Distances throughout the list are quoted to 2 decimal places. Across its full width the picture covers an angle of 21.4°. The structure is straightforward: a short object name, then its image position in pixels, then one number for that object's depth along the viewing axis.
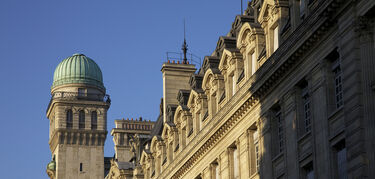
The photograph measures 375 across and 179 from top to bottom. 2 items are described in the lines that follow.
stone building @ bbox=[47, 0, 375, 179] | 41.28
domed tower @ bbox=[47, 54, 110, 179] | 137.00
